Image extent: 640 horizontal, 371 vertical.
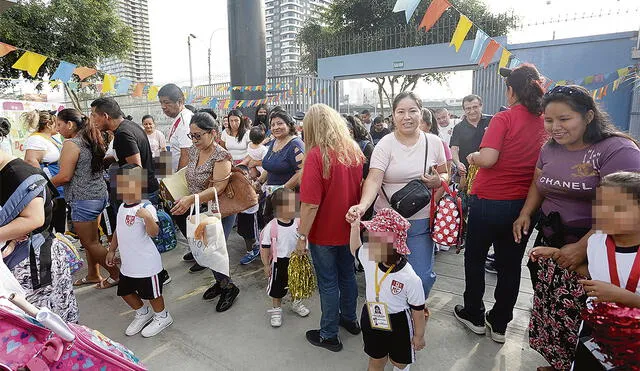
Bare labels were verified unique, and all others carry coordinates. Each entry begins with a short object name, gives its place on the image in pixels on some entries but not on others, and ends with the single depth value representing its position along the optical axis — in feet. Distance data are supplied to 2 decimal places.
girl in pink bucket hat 6.08
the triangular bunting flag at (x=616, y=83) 29.04
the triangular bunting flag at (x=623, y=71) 28.79
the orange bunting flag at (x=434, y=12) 14.71
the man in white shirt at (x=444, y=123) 20.74
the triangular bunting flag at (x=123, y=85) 29.07
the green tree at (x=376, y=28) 47.29
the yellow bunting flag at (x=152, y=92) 29.45
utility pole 24.61
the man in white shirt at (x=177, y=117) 13.14
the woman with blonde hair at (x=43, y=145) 12.99
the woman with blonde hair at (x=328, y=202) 7.59
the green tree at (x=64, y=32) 45.91
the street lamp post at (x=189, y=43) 73.45
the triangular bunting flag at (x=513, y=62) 22.66
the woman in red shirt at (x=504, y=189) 7.73
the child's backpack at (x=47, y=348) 4.15
